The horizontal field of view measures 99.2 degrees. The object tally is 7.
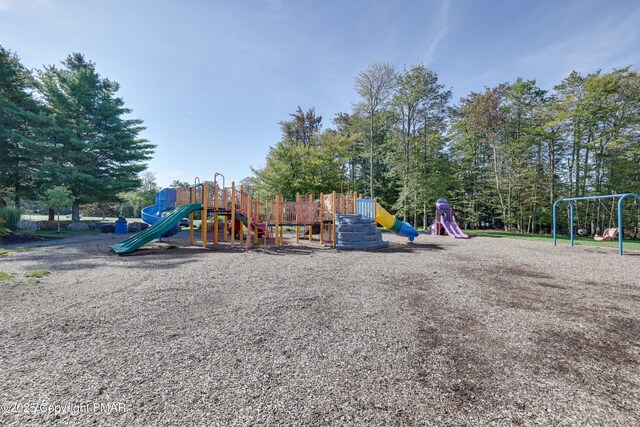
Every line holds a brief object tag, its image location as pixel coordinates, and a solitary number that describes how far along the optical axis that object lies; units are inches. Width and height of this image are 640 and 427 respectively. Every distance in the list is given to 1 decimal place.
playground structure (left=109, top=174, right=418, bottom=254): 434.0
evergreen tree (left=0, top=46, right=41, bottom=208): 711.7
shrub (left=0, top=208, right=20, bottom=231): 542.1
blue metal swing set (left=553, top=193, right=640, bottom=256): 384.5
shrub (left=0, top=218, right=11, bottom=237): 420.0
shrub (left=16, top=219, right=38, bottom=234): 579.2
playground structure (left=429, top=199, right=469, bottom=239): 690.3
